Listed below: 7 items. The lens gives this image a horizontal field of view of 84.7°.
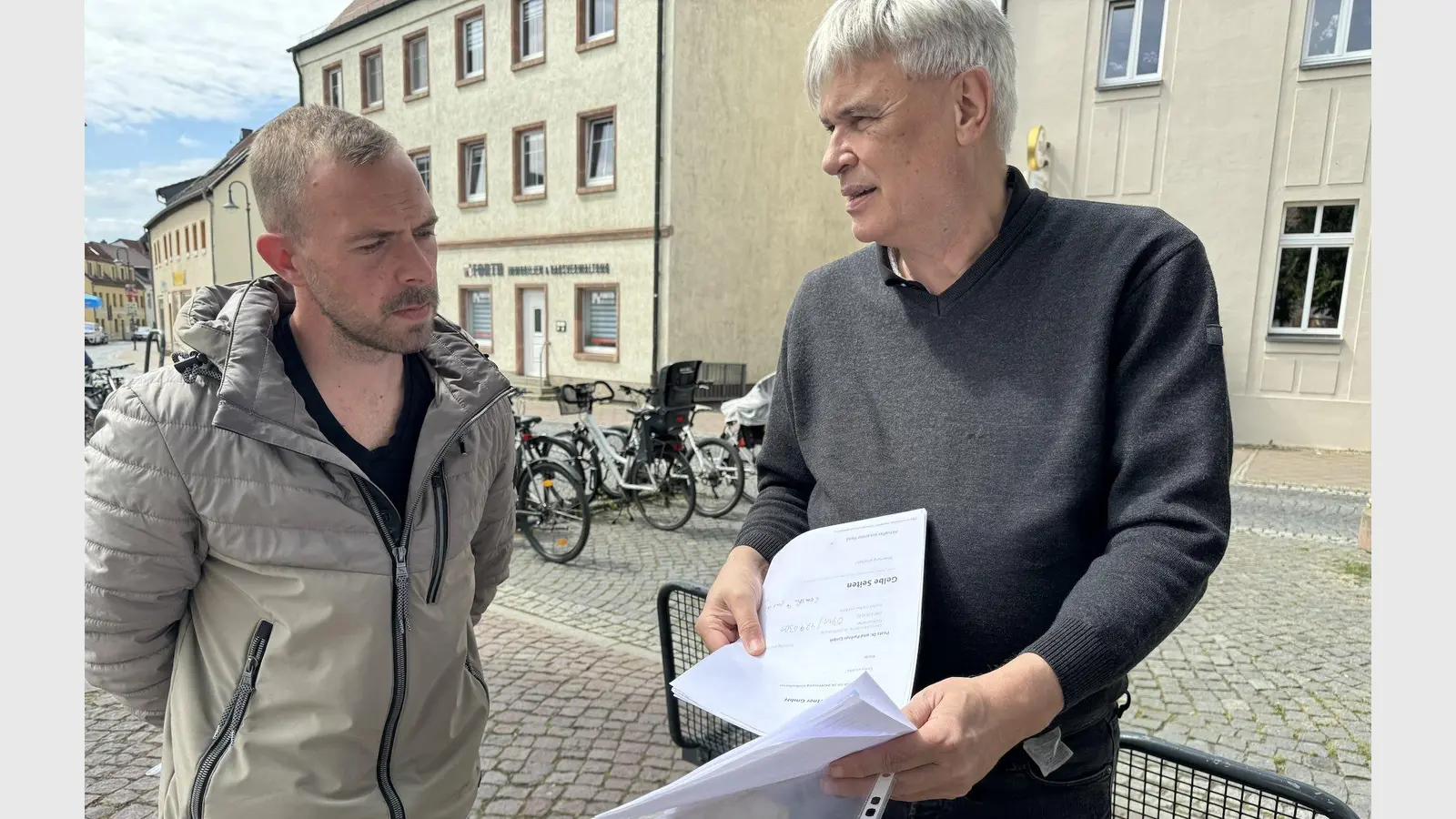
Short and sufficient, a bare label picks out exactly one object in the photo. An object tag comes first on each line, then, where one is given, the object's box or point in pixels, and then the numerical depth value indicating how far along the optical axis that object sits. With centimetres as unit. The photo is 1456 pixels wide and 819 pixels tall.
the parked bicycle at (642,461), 700
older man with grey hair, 97
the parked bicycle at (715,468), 733
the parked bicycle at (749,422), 779
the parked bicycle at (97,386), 987
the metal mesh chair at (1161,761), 118
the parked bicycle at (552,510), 595
